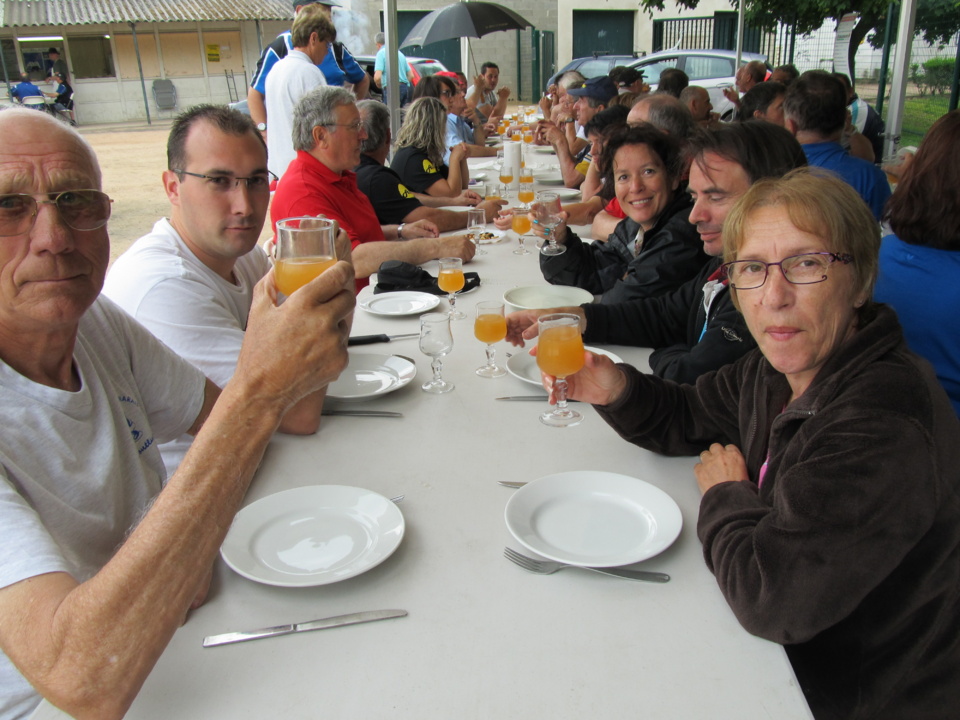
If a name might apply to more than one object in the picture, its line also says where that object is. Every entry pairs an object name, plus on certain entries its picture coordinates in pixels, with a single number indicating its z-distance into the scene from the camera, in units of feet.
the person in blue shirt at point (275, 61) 18.63
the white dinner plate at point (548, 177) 19.42
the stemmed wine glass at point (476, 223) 12.94
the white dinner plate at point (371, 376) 6.39
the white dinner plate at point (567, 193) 17.10
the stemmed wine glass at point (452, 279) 8.77
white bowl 8.98
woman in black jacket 8.79
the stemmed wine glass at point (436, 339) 6.54
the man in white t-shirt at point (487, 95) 31.05
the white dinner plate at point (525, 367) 6.70
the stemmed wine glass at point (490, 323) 6.78
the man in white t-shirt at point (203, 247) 6.50
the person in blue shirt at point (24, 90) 59.62
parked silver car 40.65
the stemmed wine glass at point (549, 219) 10.44
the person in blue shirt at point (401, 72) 27.66
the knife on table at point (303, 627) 3.52
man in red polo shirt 11.55
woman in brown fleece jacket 3.49
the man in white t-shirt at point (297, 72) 16.57
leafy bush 25.07
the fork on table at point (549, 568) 3.90
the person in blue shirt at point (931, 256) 6.88
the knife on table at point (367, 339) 7.80
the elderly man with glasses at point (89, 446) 3.13
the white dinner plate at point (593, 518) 4.13
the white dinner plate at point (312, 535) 4.00
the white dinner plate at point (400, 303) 8.81
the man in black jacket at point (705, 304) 6.25
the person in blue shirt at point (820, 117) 14.51
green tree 24.59
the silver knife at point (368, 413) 6.07
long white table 3.16
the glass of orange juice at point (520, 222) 11.98
